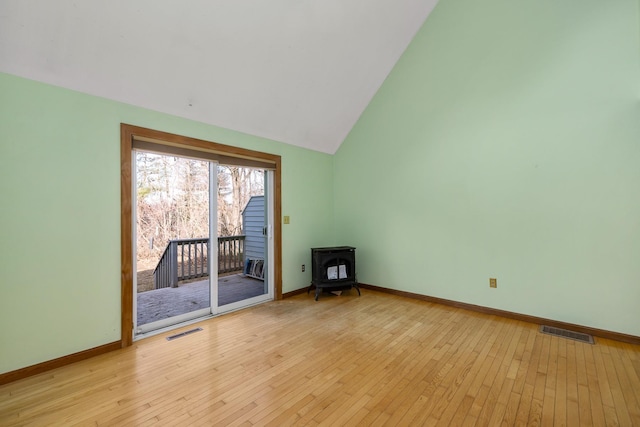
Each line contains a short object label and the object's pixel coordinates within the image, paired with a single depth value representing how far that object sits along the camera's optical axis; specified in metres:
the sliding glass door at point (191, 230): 3.24
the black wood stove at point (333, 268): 4.17
